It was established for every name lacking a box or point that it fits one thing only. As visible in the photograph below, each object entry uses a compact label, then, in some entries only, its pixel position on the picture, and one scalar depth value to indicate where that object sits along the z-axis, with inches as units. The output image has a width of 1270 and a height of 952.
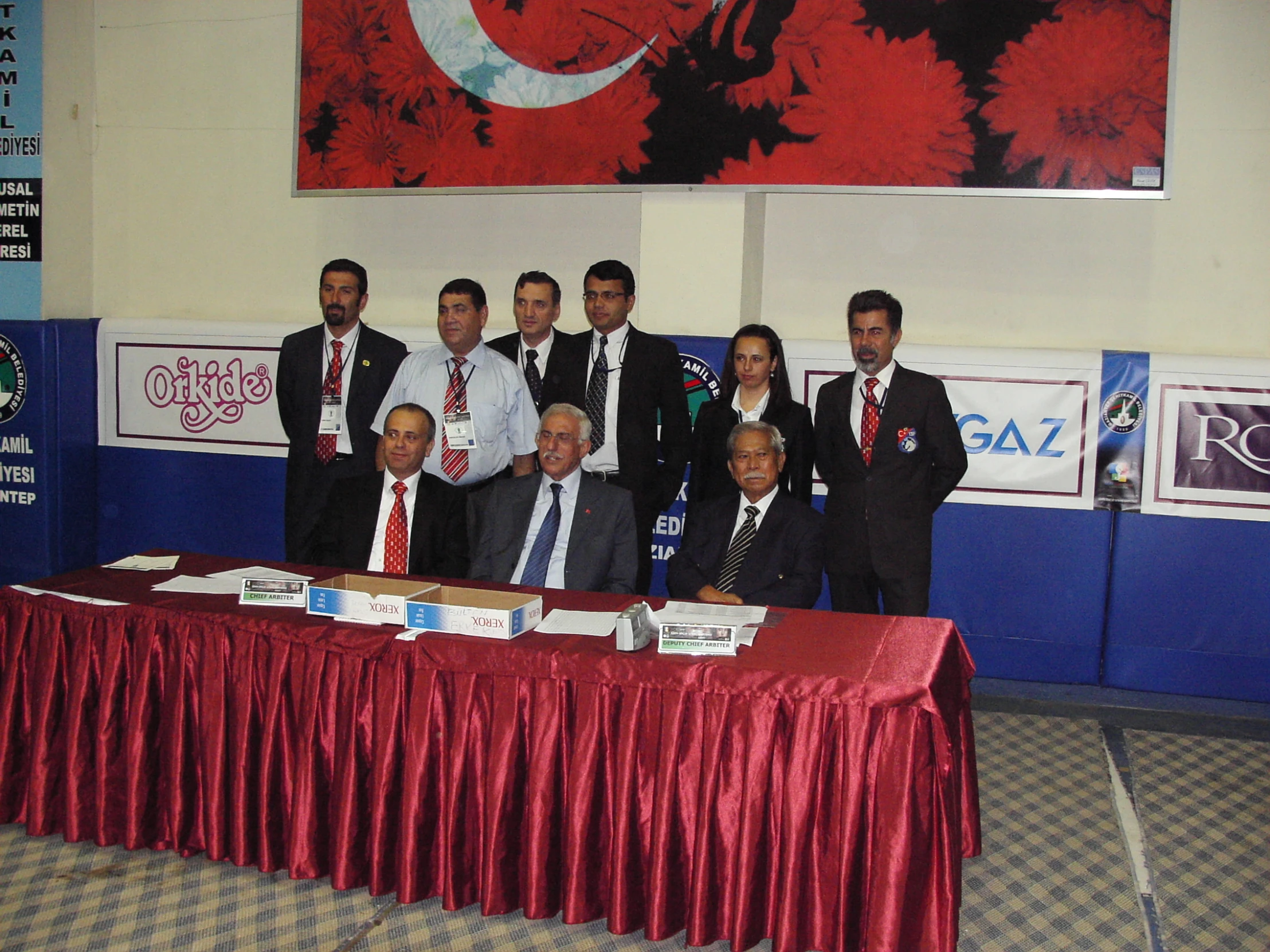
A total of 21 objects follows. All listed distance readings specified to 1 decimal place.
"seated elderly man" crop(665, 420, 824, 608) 117.6
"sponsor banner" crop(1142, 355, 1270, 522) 148.9
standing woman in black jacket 134.1
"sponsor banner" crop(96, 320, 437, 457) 185.6
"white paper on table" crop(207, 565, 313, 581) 108.8
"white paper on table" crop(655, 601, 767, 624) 92.4
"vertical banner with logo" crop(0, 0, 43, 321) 199.9
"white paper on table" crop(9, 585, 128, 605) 100.0
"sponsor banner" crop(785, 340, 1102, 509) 154.3
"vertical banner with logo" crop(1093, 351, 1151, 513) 152.3
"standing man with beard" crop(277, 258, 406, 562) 150.6
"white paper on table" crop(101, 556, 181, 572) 114.5
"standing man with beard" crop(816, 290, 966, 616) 129.2
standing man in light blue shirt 140.0
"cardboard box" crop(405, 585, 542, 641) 90.7
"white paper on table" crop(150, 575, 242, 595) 104.8
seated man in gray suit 119.3
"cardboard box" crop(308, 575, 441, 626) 94.8
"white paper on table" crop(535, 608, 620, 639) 93.3
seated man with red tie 120.9
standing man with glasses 140.6
